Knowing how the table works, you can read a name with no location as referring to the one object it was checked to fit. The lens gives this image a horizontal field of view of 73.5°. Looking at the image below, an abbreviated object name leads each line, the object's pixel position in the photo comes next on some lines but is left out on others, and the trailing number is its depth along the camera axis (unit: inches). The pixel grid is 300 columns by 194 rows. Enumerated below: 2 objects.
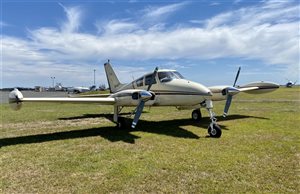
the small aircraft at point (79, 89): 3504.1
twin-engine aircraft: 351.7
